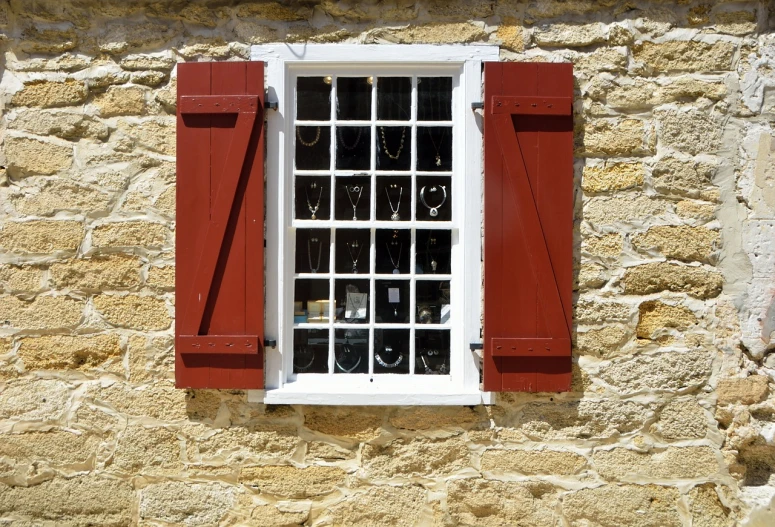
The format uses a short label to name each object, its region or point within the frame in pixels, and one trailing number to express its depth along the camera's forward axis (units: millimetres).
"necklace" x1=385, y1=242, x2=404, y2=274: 3266
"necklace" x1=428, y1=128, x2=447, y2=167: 3238
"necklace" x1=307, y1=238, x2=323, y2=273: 3262
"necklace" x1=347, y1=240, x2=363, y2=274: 3270
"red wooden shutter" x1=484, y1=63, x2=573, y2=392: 3061
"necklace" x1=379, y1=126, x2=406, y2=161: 3248
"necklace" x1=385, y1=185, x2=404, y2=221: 3258
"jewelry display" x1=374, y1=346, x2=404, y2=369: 3268
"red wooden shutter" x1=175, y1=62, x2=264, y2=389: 3070
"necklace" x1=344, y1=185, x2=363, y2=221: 3258
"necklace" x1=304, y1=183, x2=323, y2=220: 3248
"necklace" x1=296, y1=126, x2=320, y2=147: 3240
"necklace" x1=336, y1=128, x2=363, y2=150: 3250
